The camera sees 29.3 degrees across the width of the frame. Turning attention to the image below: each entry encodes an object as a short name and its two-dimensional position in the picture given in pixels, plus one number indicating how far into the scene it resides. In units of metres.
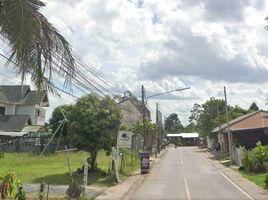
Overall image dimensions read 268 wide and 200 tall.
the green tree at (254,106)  141.50
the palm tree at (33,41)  10.96
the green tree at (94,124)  28.94
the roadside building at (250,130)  53.28
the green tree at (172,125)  194.38
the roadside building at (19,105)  63.06
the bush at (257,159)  34.48
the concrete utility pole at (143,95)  42.50
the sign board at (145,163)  35.47
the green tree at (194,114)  140.98
